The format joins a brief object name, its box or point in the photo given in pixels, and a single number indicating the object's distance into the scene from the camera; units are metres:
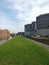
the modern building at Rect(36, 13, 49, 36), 42.80
